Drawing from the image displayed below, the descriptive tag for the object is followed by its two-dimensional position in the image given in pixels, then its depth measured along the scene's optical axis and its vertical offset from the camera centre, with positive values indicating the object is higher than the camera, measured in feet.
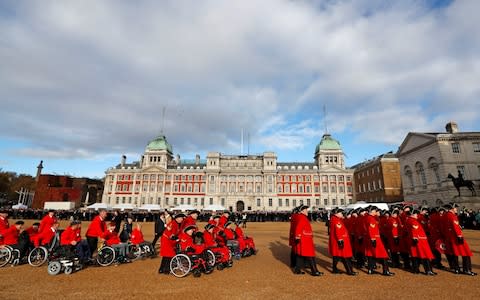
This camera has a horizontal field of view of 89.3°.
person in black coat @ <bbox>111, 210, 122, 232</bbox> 40.03 -2.39
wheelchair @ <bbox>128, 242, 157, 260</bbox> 31.36 -6.14
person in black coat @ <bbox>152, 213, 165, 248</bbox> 37.40 -3.21
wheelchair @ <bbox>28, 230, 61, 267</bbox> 26.84 -5.63
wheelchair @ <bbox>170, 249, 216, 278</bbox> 23.17 -5.71
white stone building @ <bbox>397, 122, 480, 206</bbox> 89.30 +16.79
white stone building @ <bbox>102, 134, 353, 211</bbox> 186.39 +17.23
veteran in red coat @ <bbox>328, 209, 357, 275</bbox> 23.63 -3.73
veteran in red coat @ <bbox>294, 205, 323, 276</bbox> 23.59 -3.77
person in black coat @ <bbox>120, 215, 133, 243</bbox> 33.42 -3.89
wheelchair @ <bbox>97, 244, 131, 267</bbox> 27.27 -5.94
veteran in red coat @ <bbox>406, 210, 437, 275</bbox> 23.69 -3.88
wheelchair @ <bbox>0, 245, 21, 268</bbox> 26.16 -5.67
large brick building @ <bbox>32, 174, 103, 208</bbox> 167.73 +9.07
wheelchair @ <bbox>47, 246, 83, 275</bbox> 23.39 -5.68
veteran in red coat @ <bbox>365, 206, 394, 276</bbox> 23.61 -4.07
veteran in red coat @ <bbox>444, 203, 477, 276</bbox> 23.72 -3.50
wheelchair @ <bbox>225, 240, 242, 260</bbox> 32.10 -5.69
